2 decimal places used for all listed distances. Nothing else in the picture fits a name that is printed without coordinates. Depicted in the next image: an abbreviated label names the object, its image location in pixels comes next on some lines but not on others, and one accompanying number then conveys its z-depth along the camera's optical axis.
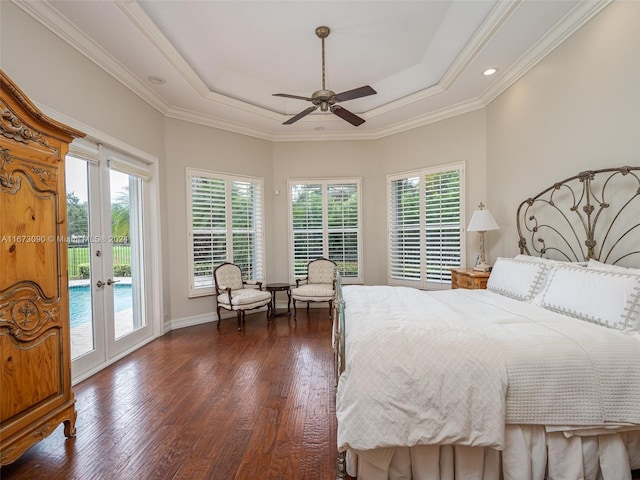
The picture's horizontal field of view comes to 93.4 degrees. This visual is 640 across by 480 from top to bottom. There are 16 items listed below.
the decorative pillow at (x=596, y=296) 1.82
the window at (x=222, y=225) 4.73
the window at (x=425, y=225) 4.63
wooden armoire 1.64
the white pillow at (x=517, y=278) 2.61
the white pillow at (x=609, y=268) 1.99
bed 1.47
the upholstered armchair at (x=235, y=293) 4.45
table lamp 3.72
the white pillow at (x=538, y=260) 2.55
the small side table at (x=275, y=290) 5.07
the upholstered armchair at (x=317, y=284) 4.88
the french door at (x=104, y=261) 2.97
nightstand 3.56
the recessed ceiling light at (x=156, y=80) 3.63
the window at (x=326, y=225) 5.56
